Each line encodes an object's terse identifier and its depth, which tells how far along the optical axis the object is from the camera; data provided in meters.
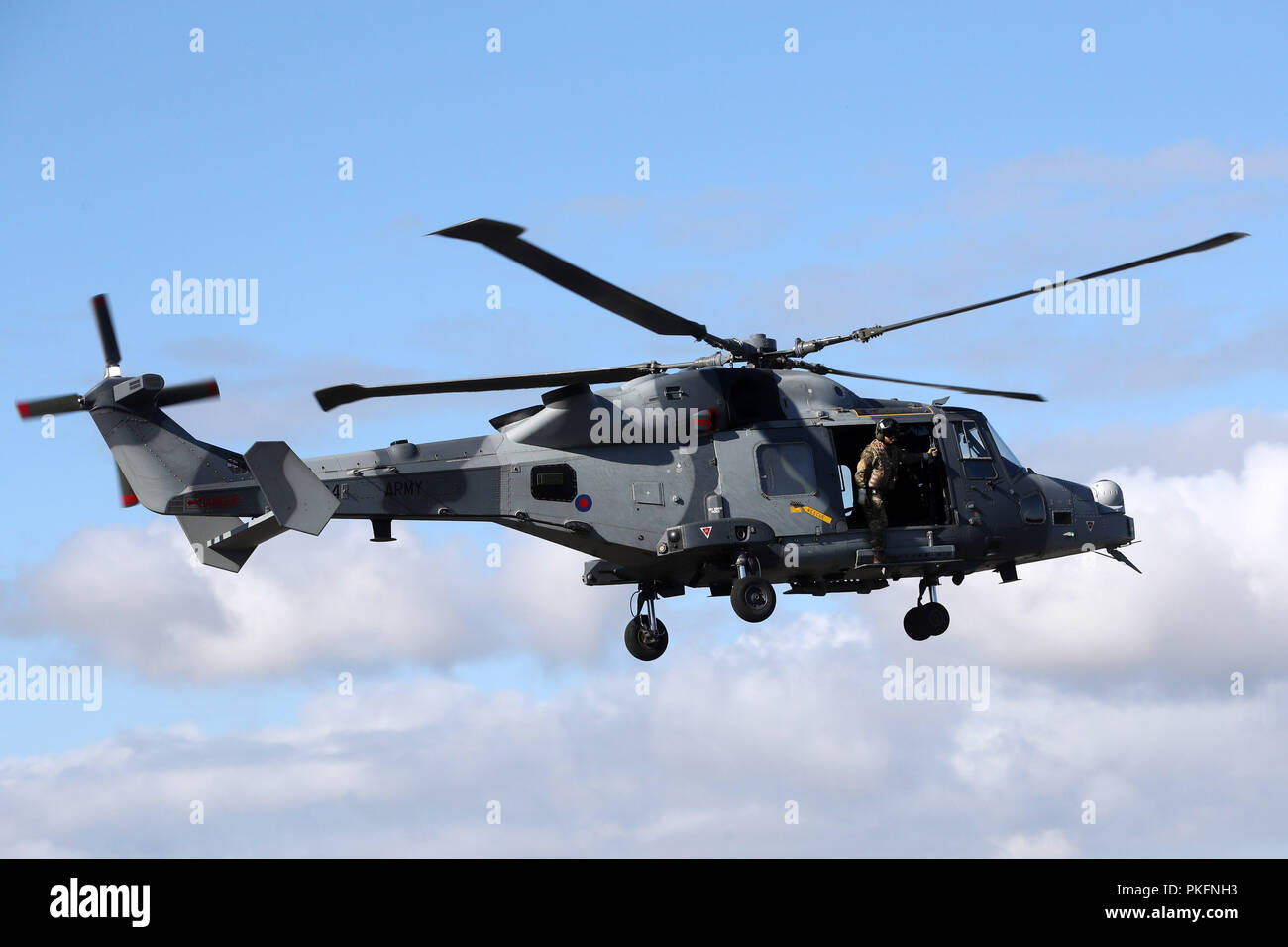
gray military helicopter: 26.02
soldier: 26.89
